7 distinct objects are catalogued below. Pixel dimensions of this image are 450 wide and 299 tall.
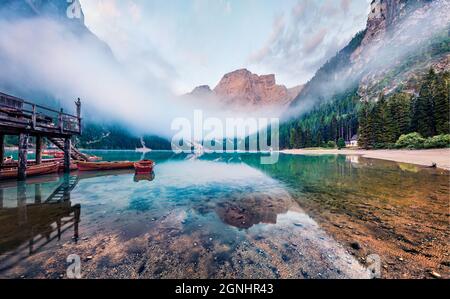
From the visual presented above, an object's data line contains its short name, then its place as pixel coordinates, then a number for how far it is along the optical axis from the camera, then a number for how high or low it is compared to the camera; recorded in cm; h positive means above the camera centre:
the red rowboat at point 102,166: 2514 -211
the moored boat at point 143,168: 2378 -227
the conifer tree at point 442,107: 4532 +1158
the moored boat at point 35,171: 1652 -203
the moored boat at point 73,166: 2574 -212
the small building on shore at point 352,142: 9807 +515
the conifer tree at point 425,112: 4916 +1138
